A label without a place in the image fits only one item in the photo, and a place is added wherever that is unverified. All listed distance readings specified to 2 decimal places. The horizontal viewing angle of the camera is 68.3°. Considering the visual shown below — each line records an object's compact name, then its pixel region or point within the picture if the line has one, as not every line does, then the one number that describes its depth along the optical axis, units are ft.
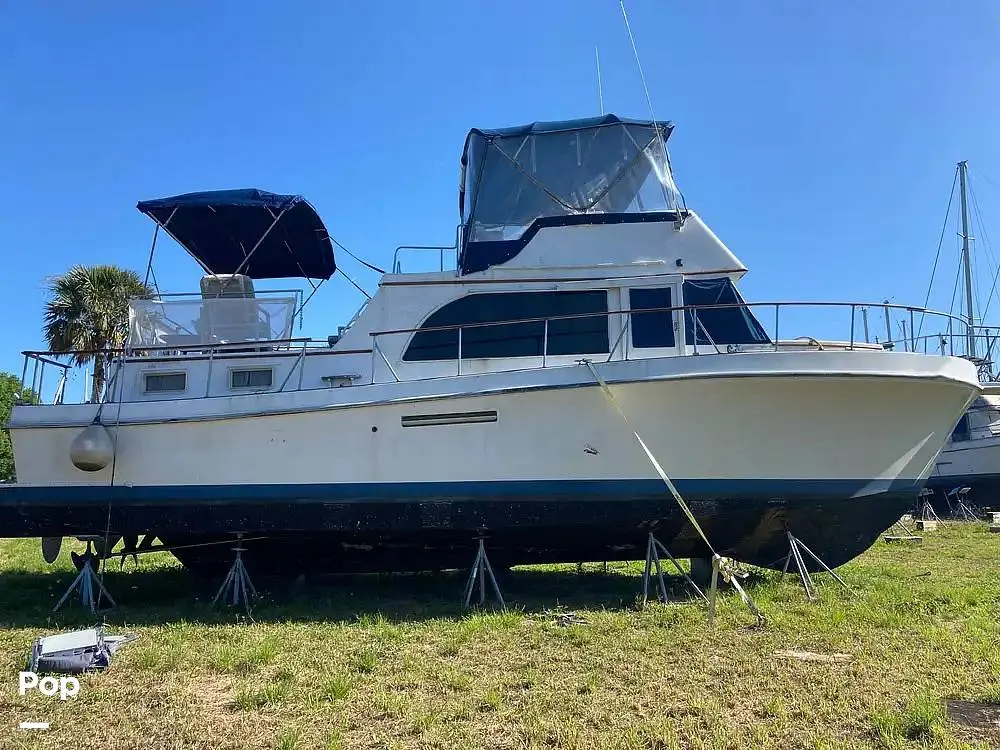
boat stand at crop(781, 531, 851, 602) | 22.68
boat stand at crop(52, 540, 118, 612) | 23.75
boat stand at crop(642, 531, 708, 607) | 22.26
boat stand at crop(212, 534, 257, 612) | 23.99
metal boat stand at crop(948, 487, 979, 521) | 62.88
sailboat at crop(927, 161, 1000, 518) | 65.62
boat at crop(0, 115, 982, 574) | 21.95
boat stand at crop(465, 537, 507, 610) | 22.67
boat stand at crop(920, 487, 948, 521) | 59.31
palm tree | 55.01
